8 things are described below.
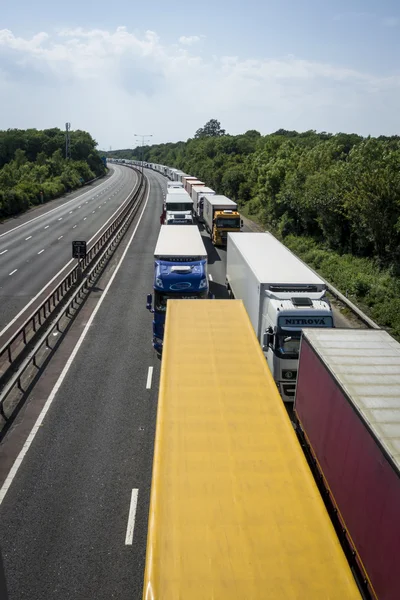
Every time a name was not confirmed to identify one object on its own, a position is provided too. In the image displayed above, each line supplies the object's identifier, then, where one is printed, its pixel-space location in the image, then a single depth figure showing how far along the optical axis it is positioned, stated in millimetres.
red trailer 6829
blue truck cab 18234
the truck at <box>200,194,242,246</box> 39156
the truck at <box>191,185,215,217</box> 51750
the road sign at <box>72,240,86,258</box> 28875
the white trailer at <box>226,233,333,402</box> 14352
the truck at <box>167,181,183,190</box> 64125
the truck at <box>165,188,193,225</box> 38750
